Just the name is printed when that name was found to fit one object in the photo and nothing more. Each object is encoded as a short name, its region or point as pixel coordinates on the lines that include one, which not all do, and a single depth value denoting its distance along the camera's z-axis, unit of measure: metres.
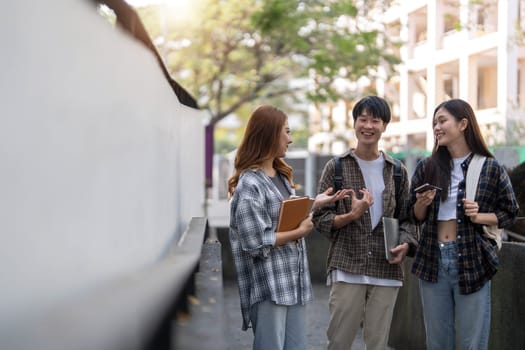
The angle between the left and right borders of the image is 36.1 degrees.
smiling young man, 4.43
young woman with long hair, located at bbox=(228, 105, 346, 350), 3.70
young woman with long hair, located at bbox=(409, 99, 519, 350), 4.18
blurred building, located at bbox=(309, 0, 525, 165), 22.02
